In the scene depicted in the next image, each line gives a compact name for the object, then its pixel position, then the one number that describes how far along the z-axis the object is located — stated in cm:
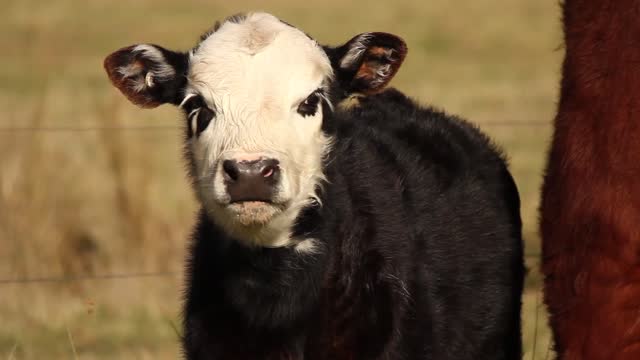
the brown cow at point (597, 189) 1050
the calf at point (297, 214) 1149
